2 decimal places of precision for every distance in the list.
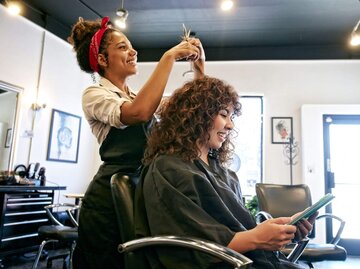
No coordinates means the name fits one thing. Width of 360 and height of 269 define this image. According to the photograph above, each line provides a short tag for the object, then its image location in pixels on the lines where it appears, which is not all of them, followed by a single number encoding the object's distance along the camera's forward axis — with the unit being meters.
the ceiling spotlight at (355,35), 4.19
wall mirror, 3.80
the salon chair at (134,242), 0.86
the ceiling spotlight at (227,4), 3.61
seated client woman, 1.01
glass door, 4.54
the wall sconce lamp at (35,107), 4.20
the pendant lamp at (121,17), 3.70
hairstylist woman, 1.13
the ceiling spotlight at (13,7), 3.63
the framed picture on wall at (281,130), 4.98
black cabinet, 3.17
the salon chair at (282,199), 2.86
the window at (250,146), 5.08
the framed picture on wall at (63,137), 4.53
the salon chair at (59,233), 2.60
